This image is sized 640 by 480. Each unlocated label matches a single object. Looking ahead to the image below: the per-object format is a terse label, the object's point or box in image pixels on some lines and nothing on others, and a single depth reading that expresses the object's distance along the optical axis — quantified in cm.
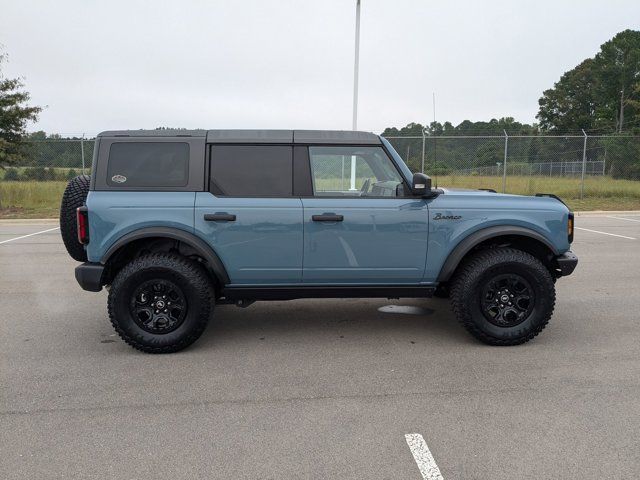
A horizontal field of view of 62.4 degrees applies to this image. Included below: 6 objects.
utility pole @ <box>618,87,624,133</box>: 5808
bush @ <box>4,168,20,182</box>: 1778
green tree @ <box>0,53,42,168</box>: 1532
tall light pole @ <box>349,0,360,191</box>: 1833
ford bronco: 429
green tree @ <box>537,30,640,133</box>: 6016
